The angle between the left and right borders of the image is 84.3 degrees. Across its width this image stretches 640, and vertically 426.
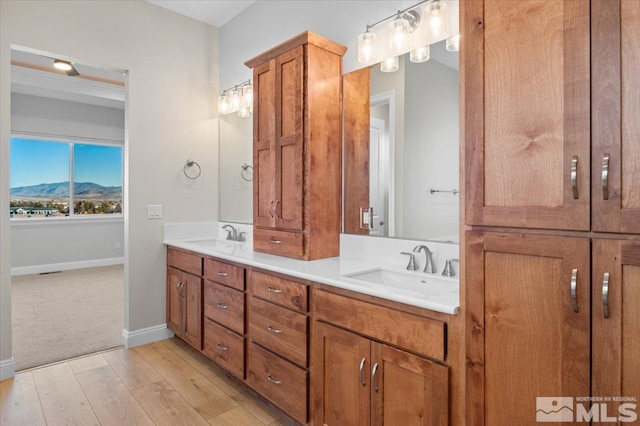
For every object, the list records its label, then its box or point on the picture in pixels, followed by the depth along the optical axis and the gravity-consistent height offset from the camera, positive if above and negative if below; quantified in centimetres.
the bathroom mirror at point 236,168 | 318 +41
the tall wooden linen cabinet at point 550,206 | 92 +2
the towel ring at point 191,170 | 338 +41
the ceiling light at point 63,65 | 346 +147
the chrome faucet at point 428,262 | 183 -26
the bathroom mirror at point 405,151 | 185 +35
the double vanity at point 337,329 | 133 -56
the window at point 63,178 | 585 +58
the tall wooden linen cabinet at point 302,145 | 219 +43
